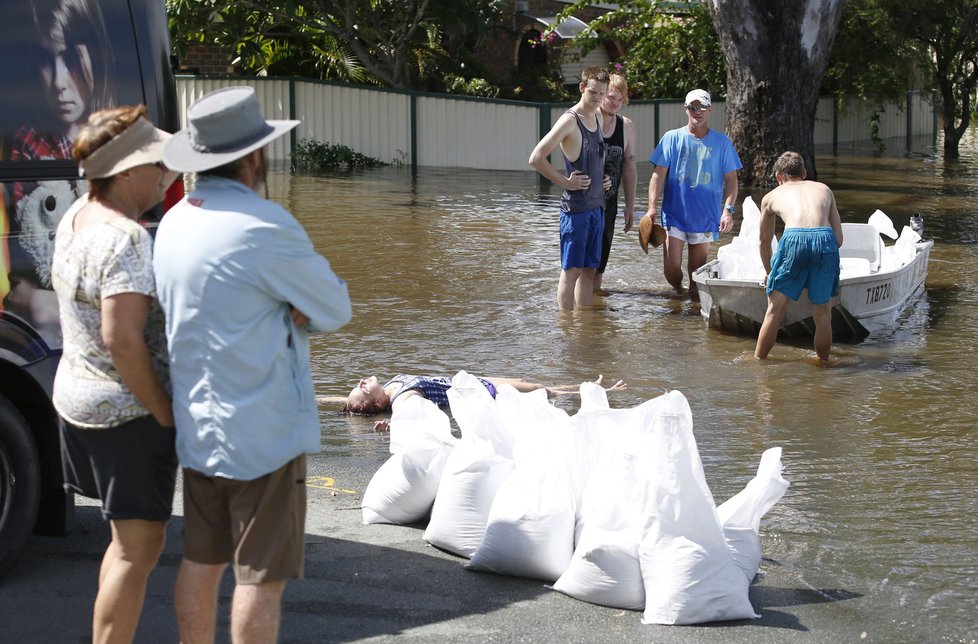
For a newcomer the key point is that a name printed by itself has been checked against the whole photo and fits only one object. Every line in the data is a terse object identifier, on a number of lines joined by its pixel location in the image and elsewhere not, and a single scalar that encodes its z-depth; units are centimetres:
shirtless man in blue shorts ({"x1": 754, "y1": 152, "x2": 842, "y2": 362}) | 1653
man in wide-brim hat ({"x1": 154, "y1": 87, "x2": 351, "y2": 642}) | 653
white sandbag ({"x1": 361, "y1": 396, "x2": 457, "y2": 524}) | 1030
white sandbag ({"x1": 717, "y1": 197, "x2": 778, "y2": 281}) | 2000
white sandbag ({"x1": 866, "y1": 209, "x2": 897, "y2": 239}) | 2078
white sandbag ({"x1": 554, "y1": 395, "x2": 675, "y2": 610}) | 889
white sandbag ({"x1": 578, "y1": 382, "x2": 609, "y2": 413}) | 941
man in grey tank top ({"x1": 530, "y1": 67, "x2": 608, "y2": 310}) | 1815
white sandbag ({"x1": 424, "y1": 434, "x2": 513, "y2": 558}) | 980
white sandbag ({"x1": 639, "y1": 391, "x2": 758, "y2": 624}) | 864
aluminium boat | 1815
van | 912
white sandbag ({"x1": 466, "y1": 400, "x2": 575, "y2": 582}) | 931
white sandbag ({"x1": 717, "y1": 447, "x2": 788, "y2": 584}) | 920
